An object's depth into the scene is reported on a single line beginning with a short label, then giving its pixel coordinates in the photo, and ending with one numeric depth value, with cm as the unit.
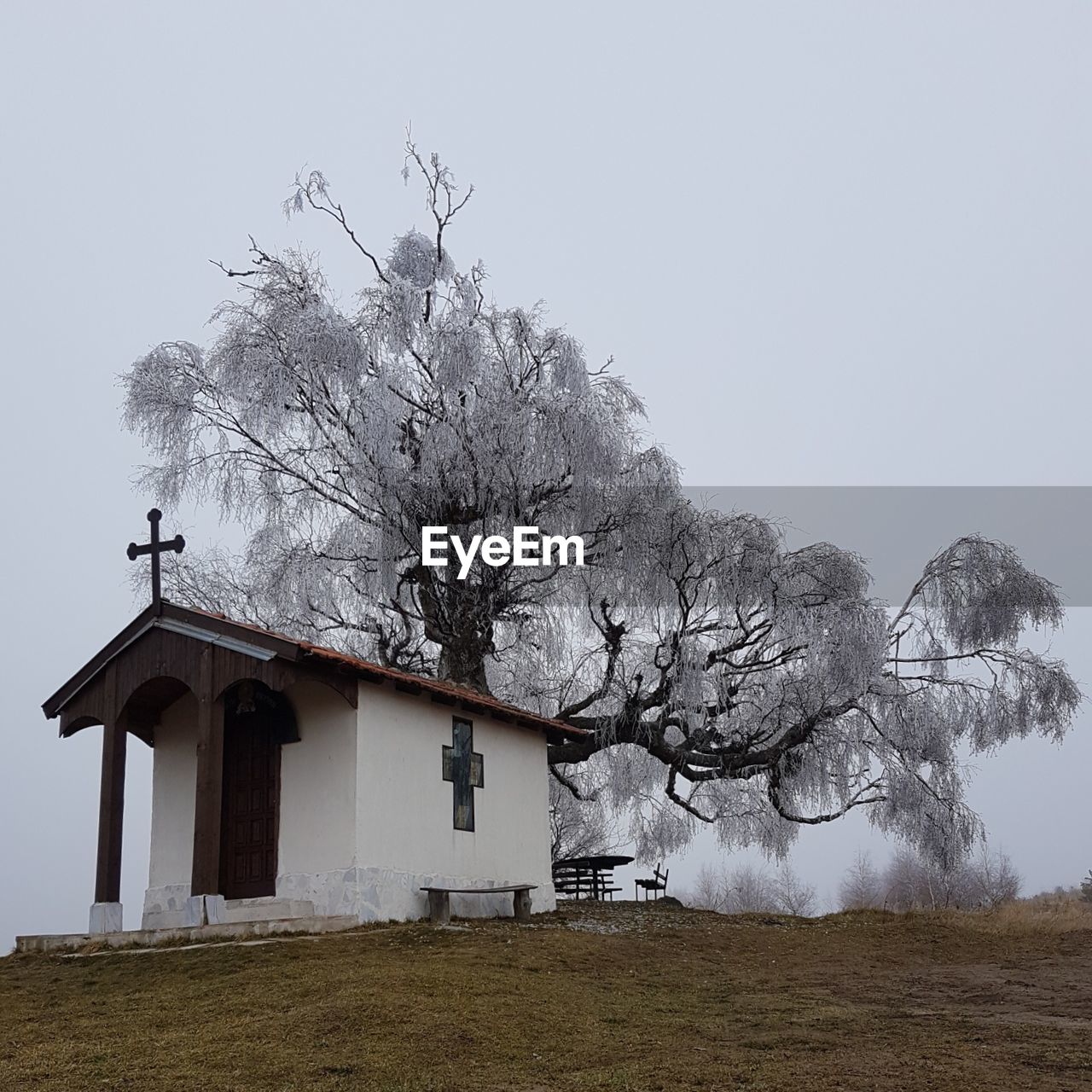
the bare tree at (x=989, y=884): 4235
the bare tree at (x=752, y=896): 5714
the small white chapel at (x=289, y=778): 1614
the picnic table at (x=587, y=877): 2389
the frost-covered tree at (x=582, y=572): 2070
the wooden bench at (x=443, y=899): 1652
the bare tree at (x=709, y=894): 5449
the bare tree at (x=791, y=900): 6662
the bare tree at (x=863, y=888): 6812
